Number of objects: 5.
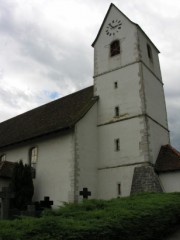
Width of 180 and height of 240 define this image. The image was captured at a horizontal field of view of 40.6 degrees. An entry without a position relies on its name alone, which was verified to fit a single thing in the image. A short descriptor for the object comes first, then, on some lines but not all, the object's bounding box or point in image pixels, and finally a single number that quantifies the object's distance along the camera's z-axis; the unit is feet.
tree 49.51
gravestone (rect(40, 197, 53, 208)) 47.57
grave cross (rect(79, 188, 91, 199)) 44.21
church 50.85
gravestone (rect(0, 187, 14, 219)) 38.08
